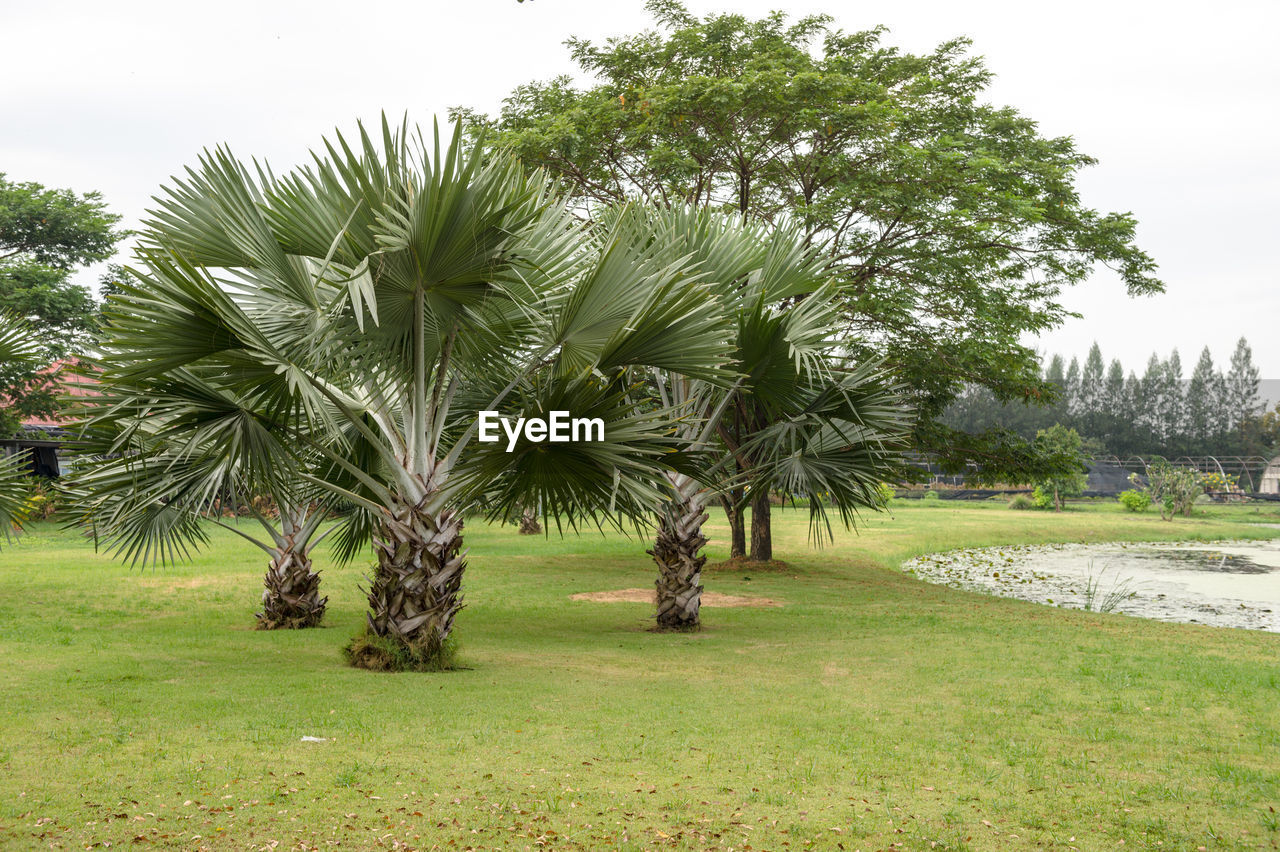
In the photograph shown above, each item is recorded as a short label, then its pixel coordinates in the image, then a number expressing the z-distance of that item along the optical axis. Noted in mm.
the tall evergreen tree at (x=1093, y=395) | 75375
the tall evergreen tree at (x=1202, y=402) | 72250
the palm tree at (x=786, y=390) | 9641
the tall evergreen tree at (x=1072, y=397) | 80850
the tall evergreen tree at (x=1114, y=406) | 74125
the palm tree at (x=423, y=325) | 6906
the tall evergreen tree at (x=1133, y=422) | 71688
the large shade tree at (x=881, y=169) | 17438
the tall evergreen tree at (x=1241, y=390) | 74000
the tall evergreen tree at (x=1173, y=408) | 75312
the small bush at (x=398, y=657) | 8461
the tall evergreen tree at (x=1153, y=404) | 76500
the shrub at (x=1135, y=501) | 40025
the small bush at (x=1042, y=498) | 42375
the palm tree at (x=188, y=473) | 7293
